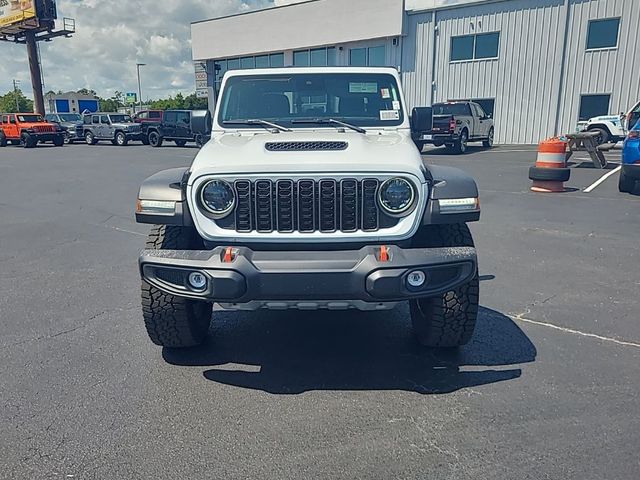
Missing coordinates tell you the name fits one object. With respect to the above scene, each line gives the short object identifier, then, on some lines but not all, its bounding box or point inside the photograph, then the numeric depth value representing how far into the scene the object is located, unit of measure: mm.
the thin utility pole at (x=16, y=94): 74312
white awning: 27859
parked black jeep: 26500
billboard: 36688
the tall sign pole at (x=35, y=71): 39406
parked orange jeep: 28562
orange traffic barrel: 10461
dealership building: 22312
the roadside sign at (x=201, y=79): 37812
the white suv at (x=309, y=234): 2812
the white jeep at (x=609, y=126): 20222
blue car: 9492
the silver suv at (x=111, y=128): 28062
